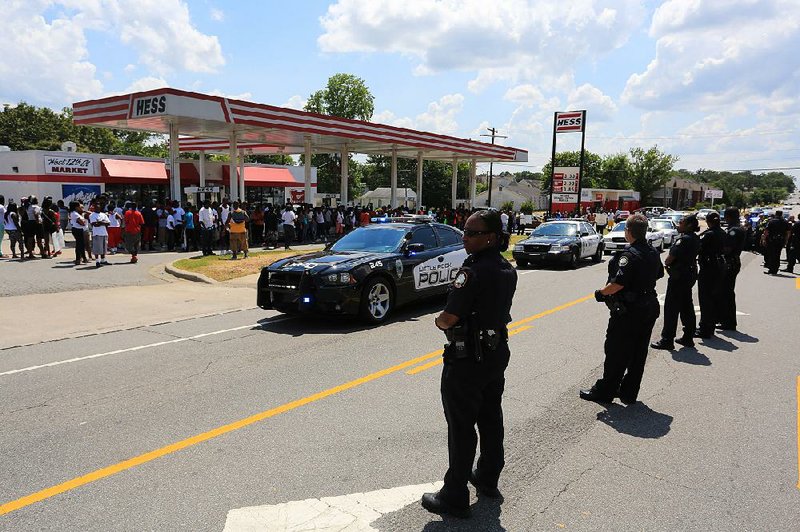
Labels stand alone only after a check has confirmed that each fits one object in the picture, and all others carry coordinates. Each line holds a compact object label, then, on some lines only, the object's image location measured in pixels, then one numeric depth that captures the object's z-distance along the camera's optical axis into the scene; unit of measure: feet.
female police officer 11.09
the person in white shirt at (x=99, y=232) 50.06
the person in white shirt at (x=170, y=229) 62.90
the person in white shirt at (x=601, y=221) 107.94
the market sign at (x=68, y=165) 92.84
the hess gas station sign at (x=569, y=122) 113.80
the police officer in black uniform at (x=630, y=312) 17.65
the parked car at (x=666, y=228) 83.10
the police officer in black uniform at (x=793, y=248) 58.23
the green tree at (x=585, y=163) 350.43
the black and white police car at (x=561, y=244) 56.49
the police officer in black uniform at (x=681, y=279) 24.49
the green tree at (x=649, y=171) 306.55
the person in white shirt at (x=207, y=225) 56.80
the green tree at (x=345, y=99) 238.89
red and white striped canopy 66.18
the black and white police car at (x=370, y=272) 27.61
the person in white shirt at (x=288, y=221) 67.72
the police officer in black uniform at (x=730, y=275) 28.81
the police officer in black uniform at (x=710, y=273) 26.99
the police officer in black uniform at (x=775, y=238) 55.26
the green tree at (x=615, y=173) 332.60
